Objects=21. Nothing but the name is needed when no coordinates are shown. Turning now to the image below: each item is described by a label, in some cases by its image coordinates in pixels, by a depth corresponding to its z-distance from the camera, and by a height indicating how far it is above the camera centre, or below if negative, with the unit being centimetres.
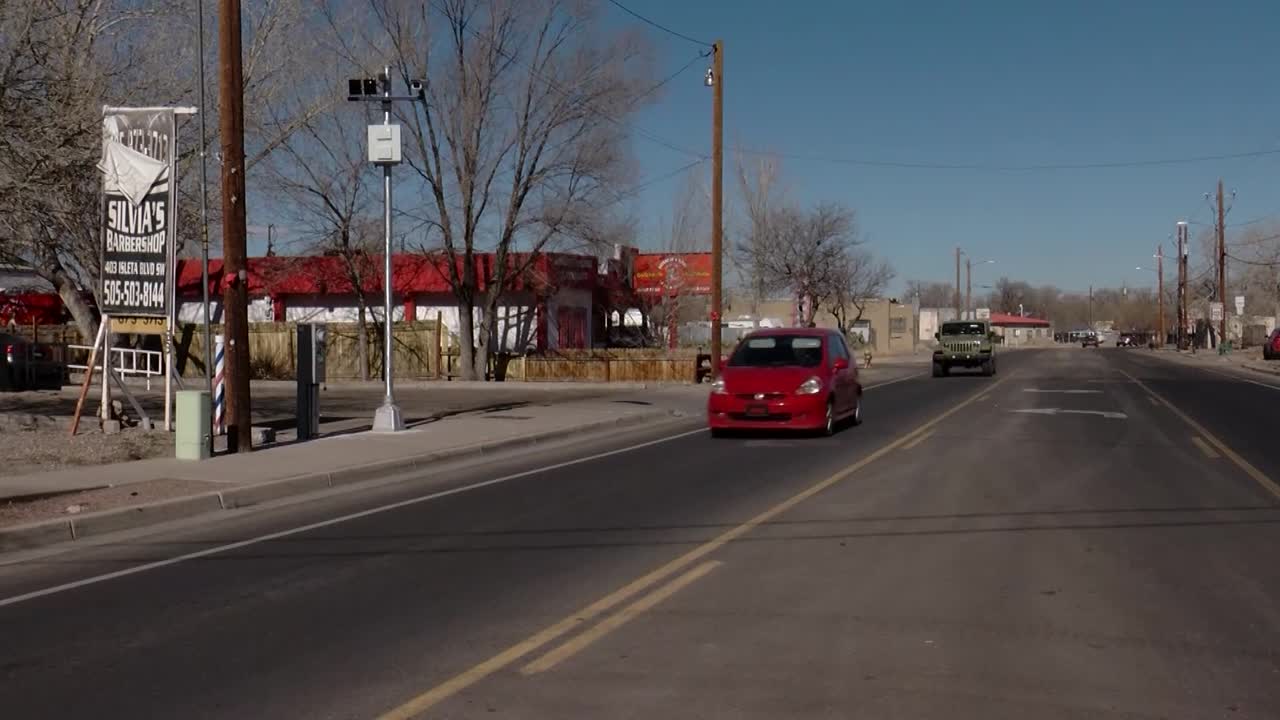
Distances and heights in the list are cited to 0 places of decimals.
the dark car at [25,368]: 3028 -67
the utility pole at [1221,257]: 6800 +423
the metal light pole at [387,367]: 1917 -46
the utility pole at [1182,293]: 8300 +276
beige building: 8612 +88
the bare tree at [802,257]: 5475 +366
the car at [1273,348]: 6062 -88
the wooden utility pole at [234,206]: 1569 +178
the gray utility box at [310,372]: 1780 -48
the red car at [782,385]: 1802 -76
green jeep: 4297 -48
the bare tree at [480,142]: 3425 +561
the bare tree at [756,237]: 5856 +485
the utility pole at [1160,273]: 10050 +509
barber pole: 1681 -74
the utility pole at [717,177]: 3338 +444
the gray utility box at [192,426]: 1534 -109
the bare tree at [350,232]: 3626 +342
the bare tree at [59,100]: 1572 +338
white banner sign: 1636 +155
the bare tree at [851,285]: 5800 +262
